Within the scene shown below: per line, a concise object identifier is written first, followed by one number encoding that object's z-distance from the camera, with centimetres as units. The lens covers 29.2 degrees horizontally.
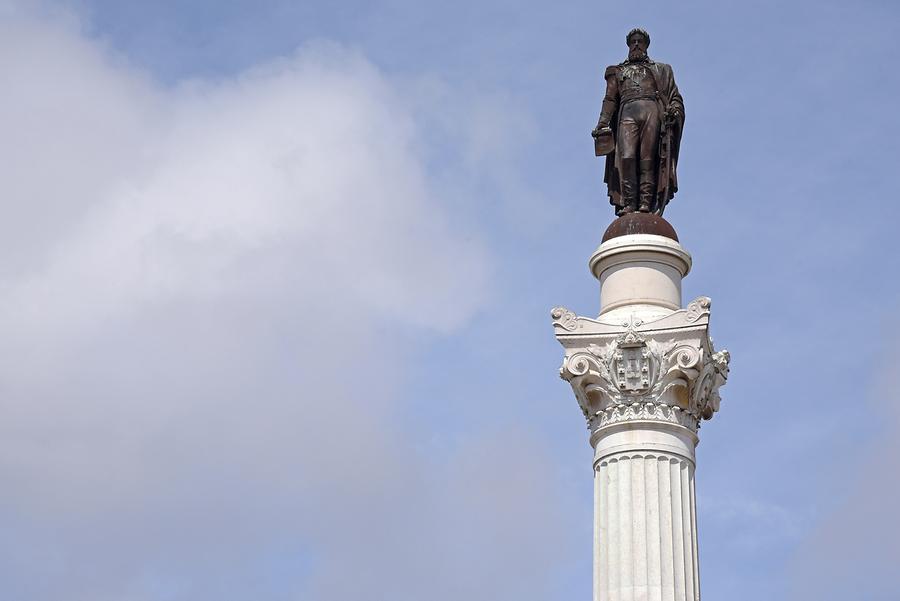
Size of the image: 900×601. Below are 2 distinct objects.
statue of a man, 3262
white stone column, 2816
